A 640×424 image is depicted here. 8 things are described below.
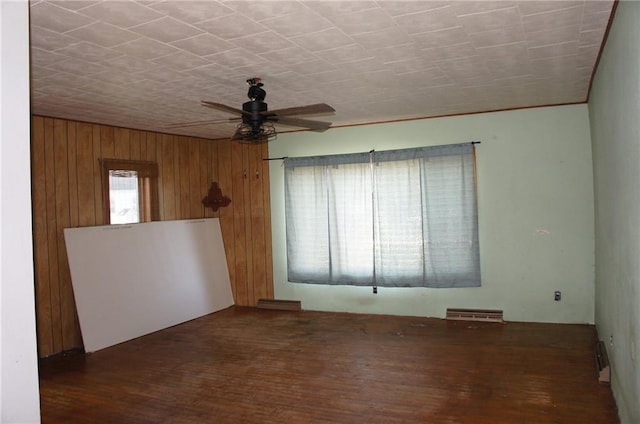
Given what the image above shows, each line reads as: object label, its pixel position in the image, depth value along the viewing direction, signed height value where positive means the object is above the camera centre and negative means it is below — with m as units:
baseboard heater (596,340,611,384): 3.66 -1.23
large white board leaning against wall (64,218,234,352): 5.17 -0.65
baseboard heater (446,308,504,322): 5.58 -1.21
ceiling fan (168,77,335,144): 3.39 +0.76
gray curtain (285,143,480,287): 5.70 -0.04
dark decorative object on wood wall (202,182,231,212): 7.02 +0.31
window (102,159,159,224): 5.71 +0.41
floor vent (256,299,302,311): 6.64 -1.20
